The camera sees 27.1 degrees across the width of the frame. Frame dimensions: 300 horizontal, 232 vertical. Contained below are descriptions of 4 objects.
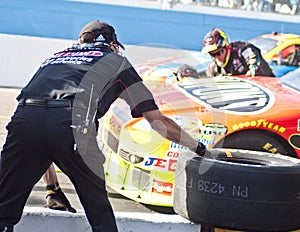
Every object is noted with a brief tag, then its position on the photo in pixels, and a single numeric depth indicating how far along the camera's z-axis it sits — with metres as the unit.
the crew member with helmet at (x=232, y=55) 7.63
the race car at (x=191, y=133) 5.25
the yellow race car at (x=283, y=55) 11.86
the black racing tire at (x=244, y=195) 3.38
